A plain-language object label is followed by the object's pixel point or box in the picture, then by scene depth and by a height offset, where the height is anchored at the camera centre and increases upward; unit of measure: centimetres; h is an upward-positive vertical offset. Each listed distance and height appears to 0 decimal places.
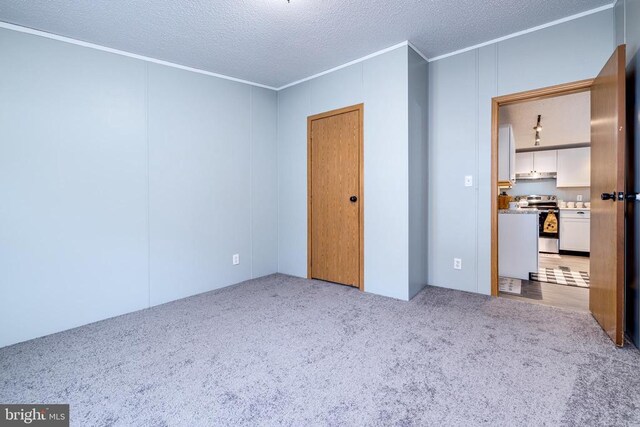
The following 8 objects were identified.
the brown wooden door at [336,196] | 340 +15
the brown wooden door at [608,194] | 195 +8
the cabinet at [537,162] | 661 +101
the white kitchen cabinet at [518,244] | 383 -49
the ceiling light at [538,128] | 491 +139
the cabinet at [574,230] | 568 -47
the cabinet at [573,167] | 626 +82
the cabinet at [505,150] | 411 +78
